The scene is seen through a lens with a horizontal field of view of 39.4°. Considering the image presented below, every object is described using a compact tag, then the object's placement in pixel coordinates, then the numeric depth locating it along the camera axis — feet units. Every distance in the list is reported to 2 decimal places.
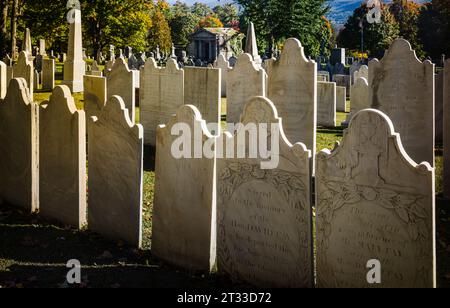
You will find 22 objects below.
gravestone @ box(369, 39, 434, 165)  35.14
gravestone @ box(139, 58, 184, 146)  45.42
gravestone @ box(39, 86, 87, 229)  27.53
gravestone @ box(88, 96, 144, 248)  25.17
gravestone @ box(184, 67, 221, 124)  42.45
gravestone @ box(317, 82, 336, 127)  58.03
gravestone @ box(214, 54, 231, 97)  88.74
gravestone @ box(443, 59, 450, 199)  31.83
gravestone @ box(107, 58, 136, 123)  45.68
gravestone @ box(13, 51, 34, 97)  57.82
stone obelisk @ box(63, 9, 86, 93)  78.43
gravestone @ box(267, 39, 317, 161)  37.42
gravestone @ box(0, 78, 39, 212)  29.84
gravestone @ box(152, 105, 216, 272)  22.34
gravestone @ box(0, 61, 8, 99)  38.09
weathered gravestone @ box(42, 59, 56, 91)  79.38
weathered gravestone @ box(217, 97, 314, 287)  19.81
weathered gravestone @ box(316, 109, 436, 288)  17.08
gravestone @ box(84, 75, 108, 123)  44.45
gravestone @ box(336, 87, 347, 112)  67.97
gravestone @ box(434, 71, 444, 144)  45.44
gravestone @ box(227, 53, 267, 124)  46.95
